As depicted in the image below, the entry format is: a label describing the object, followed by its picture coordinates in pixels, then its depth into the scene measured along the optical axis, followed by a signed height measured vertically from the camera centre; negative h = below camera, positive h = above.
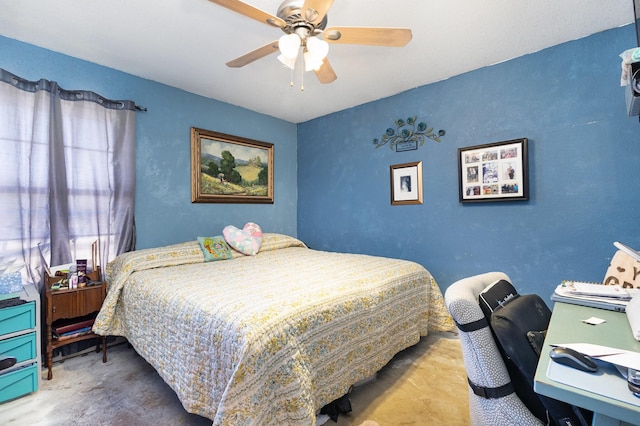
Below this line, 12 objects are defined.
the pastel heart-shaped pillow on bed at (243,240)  3.10 -0.28
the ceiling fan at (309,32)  1.53 +1.04
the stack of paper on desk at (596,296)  1.20 -0.38
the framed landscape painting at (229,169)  3.28 +0.54
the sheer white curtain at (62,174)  2.21 +0.35
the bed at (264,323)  1.29 -0.61
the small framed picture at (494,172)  2.49 +0.34
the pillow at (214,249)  2.80 -0.34
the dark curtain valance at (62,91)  2.17 +1.01
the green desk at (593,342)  0.60 -0.41
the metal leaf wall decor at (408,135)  3.08 +0.82
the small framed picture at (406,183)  3.16 +0.30
